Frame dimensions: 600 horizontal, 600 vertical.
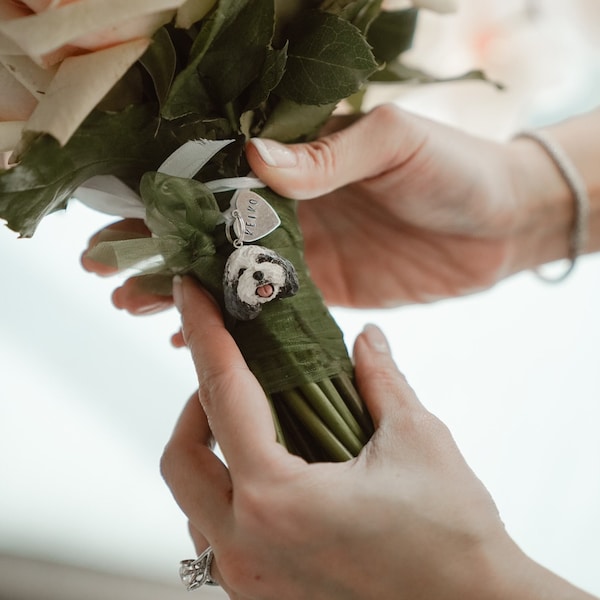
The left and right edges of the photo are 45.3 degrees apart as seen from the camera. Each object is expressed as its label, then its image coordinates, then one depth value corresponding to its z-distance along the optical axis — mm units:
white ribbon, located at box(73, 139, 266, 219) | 507
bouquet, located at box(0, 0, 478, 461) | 442
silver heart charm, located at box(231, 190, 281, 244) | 519
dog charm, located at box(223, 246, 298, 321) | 493
